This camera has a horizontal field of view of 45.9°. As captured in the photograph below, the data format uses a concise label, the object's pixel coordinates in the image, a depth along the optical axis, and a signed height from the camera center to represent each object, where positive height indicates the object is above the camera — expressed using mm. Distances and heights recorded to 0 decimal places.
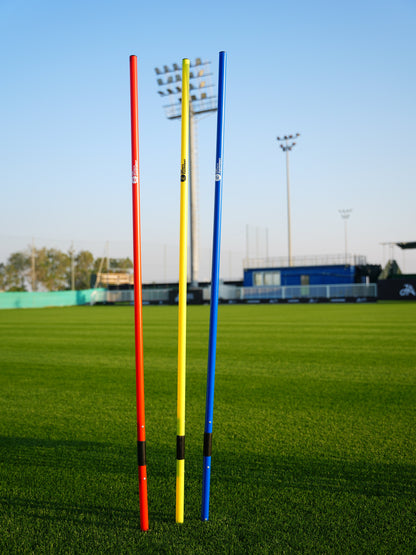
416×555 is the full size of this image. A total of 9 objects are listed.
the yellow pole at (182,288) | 2414 -19
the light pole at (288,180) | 44894 +9680
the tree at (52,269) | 71250 +2289
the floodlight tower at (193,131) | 36969 +11655
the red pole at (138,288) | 2391 -20
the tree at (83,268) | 75000 +2637
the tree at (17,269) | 62562 +2065
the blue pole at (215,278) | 2479 +31
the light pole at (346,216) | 60031 +8345
